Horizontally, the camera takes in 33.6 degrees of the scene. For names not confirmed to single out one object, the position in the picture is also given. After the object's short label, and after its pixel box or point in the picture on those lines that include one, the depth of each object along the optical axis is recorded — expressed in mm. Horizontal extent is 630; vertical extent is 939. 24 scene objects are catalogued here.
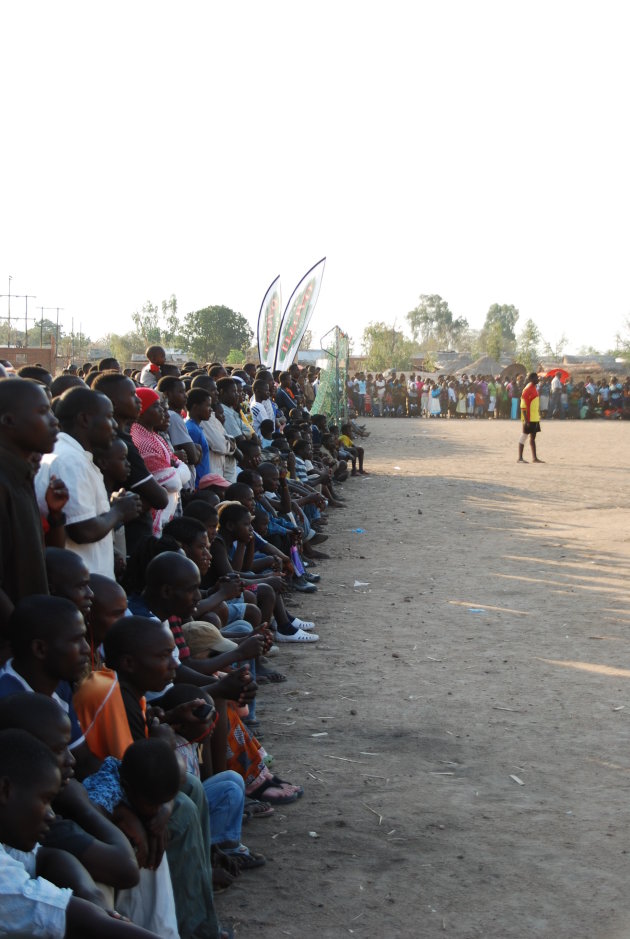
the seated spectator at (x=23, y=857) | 2396
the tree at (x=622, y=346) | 78250
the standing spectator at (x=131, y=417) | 5160
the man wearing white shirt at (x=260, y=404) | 12062
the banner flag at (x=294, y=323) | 23766
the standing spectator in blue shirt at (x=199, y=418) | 7758
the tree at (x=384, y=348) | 64688
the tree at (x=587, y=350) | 100488
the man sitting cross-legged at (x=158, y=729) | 3395
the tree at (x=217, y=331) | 61062
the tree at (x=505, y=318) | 114000
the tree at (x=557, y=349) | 88362
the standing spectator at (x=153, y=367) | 9805
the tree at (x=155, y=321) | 69750
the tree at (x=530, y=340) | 80375
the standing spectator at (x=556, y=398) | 36625
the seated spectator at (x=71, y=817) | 2697
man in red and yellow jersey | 18188
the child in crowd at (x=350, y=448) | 17627
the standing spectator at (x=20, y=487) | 3443
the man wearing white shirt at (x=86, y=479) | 4289
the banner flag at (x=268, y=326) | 24495
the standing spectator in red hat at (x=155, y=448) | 6020
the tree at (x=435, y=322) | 117062
